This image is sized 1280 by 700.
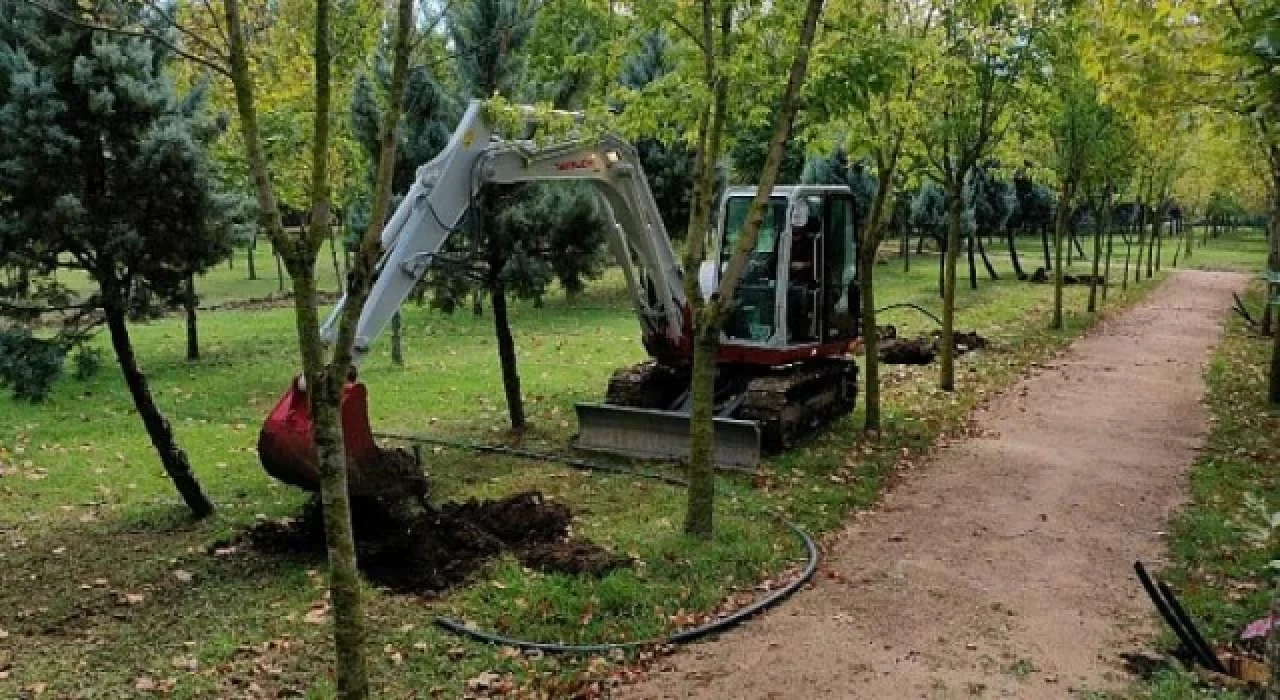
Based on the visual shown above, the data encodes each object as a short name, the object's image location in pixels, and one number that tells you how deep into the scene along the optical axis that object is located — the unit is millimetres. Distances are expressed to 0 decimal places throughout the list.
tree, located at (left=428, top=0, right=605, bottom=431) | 11234
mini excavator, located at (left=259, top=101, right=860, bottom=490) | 8438
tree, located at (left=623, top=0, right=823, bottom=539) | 7219
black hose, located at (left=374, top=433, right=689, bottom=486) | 9445
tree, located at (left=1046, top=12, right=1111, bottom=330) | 18609
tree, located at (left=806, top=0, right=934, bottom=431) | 7414
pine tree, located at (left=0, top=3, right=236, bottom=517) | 7164
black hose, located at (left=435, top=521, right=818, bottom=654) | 5871
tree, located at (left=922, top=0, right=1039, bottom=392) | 11148
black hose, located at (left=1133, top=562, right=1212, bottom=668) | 5691
